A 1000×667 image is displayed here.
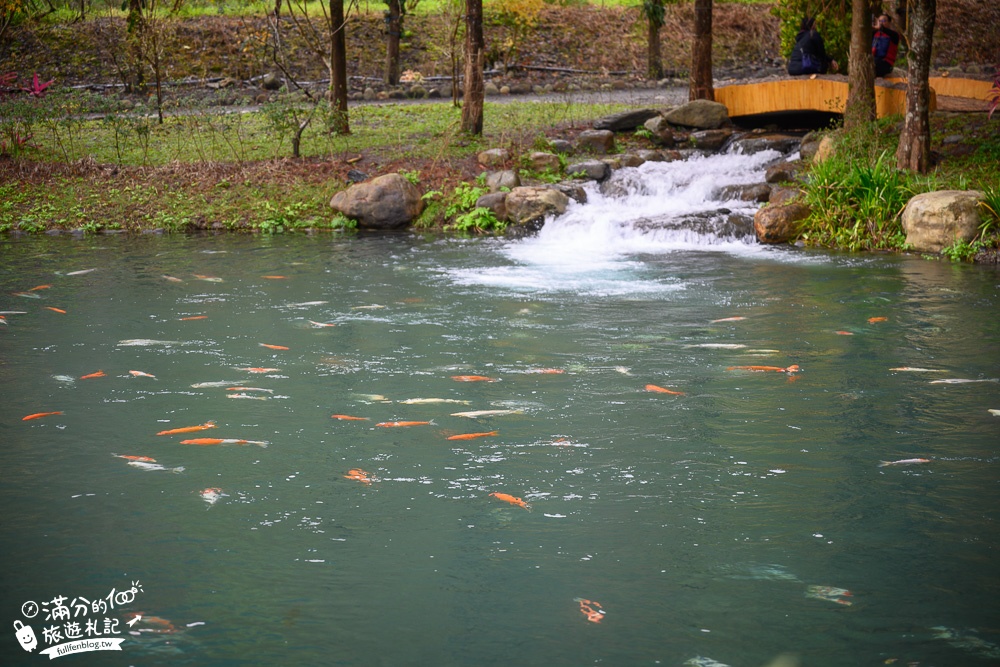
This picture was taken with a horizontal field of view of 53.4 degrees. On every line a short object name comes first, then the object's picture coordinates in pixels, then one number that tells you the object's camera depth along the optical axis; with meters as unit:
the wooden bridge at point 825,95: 15.00
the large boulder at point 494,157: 15.72
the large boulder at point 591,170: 15.49
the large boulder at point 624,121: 17.70
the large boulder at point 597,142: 16.78
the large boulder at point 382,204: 14.58
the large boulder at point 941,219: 11.30
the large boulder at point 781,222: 12.76
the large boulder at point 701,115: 17.61
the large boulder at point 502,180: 14.96
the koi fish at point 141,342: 7.87
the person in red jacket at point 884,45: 15.55
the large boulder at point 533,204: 14.17
